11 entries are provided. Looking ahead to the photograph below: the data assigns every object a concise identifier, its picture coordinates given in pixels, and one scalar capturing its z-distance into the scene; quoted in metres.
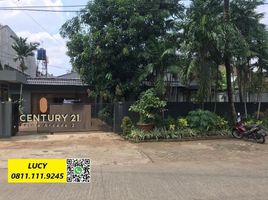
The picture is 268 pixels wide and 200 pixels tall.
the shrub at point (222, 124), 10.54
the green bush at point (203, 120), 10.16
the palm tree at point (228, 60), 10.28
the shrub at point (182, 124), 10.23
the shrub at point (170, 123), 10.08
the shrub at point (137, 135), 9.62
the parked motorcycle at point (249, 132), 9.47
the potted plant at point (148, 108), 10.01
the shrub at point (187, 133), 9.92
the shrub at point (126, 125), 10.29
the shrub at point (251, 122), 10.99
